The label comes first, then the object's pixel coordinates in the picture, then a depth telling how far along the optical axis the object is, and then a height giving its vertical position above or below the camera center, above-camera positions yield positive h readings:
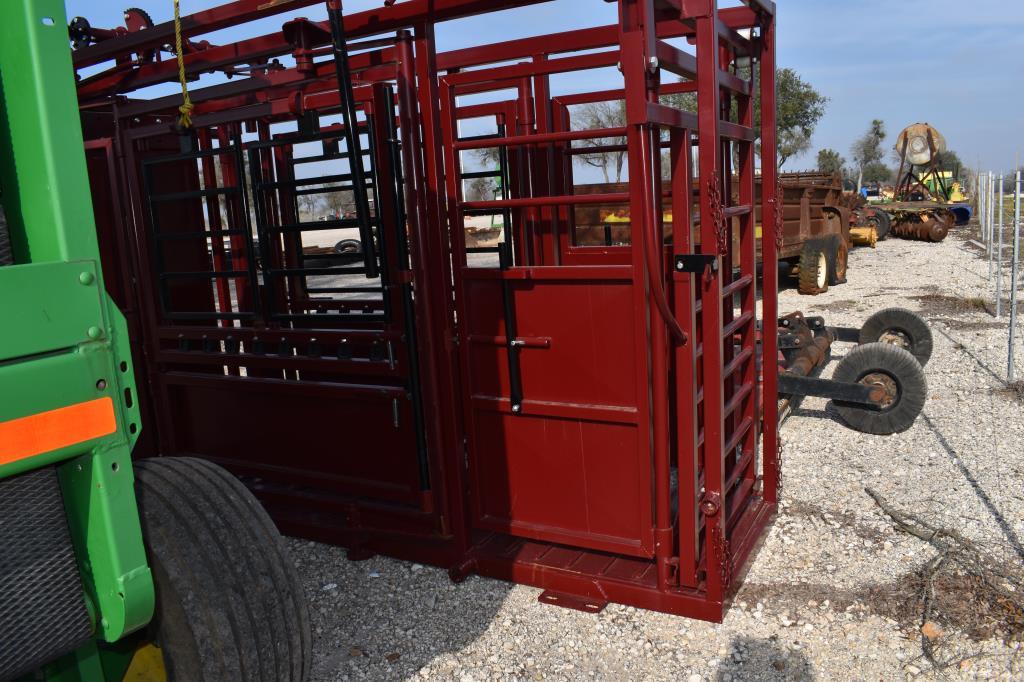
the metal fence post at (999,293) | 10.10 -1.36
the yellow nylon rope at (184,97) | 3.56 +0.67
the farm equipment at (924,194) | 23.36 -0.17
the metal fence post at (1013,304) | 7.37 -1.08
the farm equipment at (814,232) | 13.40 -0.60
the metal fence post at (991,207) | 13.34 -0.38
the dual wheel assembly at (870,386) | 5.89 -1.38
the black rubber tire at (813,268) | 13.68 -1.19
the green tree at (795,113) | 36.39 +3.75
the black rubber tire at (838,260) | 14.22 -1.17
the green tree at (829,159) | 49.75 +2.17
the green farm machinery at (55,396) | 1.70 -0.31
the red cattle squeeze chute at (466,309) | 3.66 -0.44
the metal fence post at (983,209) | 18.35 -0.58
